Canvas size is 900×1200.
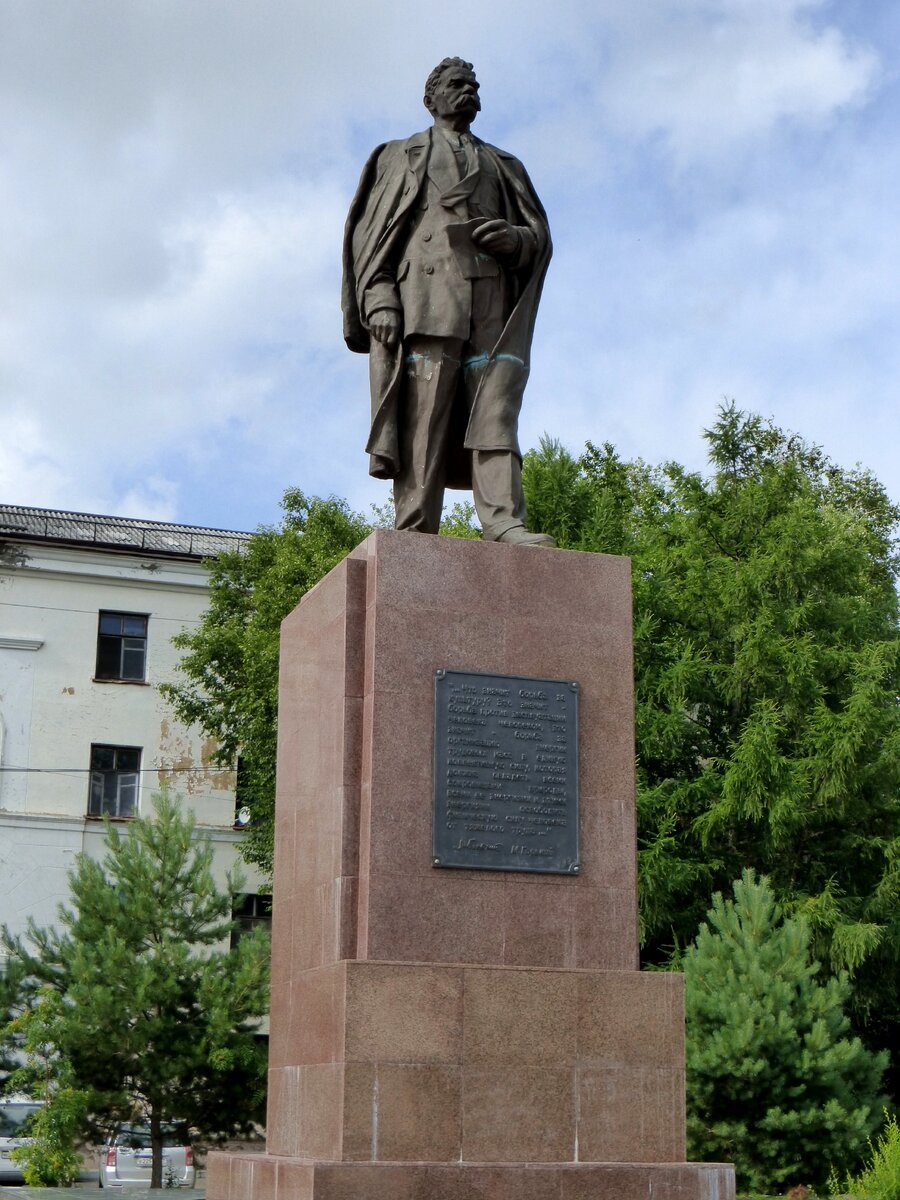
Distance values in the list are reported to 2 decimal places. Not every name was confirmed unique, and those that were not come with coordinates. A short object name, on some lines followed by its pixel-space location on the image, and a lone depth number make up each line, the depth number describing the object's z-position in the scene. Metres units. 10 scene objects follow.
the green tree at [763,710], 20.52
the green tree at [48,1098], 16.88
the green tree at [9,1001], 18.86
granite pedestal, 6.70
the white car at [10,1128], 21.67
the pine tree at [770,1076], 13.83
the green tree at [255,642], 24.91
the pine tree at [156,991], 18.42
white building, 29.25
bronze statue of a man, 8.54
